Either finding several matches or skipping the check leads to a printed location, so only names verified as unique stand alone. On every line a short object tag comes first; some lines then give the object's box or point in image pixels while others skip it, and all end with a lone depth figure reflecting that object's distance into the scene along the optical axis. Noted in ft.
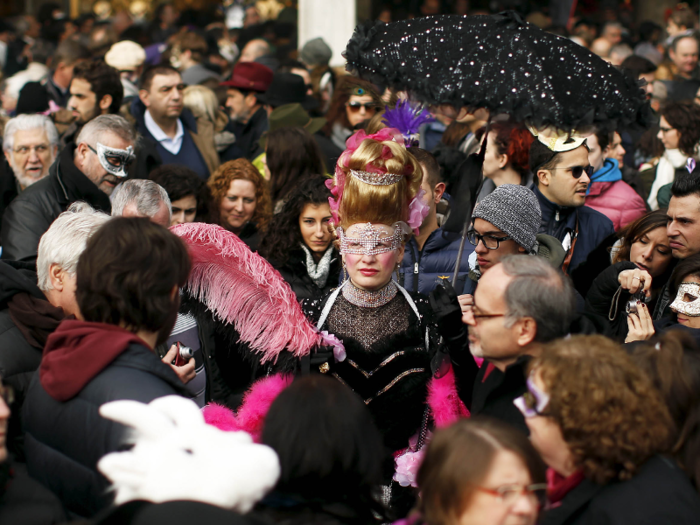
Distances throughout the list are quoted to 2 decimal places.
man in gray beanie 22.81
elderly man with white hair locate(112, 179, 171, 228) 23.95
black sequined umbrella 19.95
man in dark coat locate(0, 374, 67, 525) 12.75
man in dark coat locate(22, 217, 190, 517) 13.75
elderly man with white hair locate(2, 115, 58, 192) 33.22
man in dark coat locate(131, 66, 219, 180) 39.73
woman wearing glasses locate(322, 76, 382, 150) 42.86
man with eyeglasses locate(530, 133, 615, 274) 27.78
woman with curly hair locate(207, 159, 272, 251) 32.58
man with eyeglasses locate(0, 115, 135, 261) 28.30
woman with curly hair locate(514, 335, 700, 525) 12.69
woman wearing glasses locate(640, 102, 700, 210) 37.32
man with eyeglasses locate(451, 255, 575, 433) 17.10
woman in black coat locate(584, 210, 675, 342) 23.02
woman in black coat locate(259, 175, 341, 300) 27.96
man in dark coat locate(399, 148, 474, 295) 26.66
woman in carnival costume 20.80
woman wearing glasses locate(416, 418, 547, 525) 11.59
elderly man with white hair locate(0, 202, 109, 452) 17.10
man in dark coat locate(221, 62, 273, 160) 46.60
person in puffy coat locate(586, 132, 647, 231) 33.35
